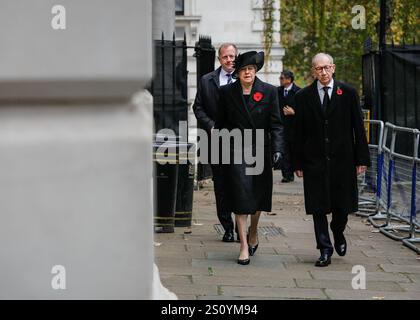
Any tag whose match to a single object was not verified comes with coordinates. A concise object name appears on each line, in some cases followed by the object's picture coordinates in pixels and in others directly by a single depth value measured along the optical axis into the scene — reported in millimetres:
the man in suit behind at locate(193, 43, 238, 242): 19781
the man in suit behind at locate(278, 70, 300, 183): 31367
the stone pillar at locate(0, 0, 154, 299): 5117
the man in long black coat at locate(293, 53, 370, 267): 17125
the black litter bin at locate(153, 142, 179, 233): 20219
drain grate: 21203
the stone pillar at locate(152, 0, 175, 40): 25516
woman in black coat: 17016
